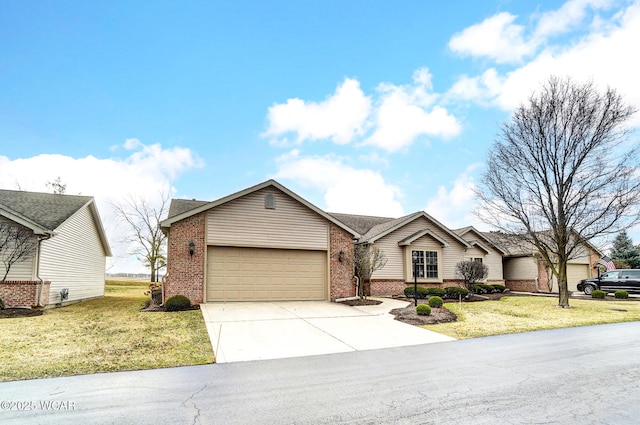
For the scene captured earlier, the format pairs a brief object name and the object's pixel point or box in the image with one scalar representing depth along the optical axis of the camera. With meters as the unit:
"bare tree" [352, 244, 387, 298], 17.64
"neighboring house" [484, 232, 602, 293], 26.83
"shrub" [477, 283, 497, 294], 23.42
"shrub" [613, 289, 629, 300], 20.38
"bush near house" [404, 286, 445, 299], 19.08
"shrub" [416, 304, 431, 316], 12.42
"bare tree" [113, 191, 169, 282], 30.95
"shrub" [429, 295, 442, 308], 14.15
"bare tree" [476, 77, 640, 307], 16.53
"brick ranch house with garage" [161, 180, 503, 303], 15.01
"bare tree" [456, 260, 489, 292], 20.48
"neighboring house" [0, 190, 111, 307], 14.05
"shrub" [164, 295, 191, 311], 13.53
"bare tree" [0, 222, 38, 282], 13.80
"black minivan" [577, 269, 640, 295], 21.80
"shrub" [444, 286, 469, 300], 19.72
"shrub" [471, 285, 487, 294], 22.59
